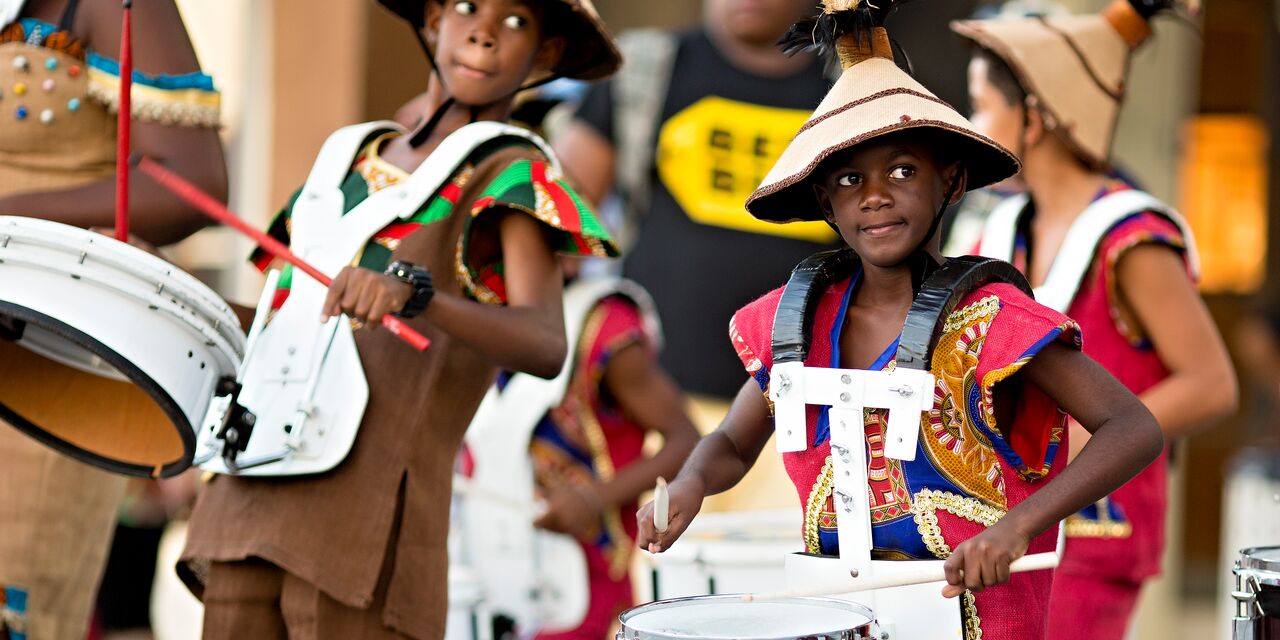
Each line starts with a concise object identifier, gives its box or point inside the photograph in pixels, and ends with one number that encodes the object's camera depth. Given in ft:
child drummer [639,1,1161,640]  18.58
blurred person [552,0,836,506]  37.60
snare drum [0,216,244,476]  19.90
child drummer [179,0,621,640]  21.42
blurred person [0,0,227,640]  23.40
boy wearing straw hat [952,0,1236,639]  26.93
